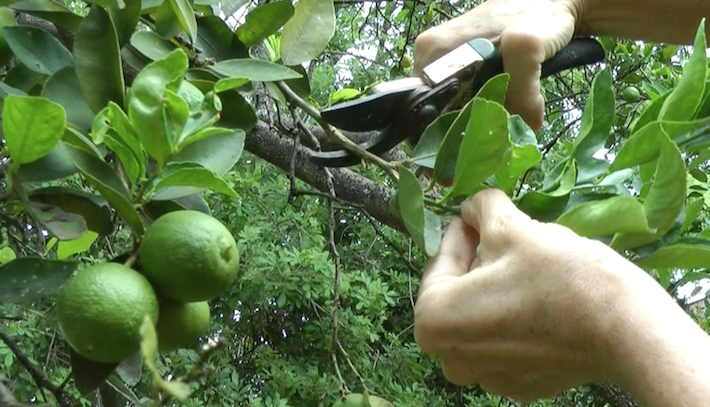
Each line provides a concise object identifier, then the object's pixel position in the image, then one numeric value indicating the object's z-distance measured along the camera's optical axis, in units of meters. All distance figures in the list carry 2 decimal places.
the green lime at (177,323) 0.67
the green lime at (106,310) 0.60
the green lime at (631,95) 1.88
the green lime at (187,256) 0.63
